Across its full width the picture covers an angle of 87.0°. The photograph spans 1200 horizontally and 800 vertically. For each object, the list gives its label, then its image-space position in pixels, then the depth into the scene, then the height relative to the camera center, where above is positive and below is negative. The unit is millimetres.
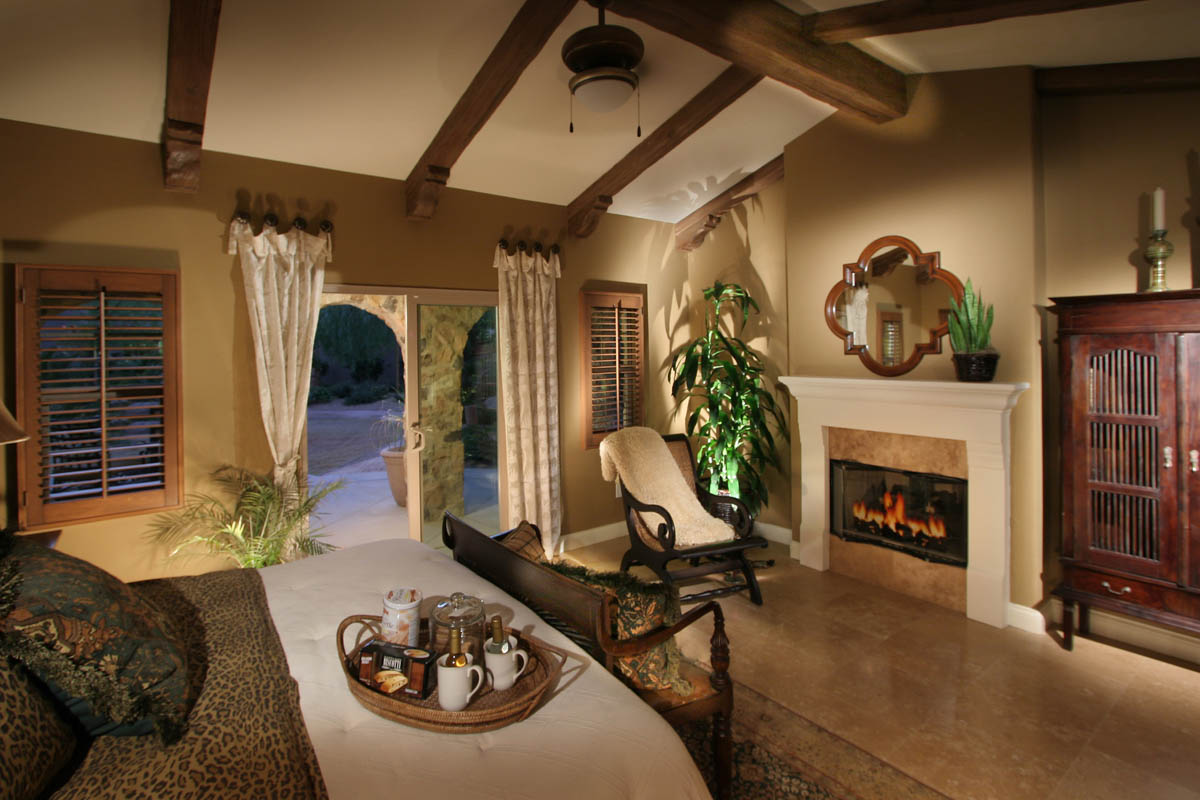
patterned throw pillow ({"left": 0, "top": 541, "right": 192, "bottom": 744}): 1269 -501
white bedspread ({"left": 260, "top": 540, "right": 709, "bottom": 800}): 1213 -710
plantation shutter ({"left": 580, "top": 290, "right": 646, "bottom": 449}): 5012 +340
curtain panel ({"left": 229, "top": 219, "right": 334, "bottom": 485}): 3514 +507
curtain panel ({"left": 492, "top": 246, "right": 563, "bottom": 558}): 4555 +133
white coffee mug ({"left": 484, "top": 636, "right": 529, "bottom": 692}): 1471 -619
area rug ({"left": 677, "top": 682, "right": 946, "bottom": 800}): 2102 -1290
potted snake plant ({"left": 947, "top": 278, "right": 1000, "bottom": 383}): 3309 +302
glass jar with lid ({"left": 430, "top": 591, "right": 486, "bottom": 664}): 1558 -556
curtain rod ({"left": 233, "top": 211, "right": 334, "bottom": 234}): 3486 +1057
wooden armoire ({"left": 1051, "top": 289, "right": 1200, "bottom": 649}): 2730 -270
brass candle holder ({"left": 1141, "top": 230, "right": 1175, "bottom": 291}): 2863 +629
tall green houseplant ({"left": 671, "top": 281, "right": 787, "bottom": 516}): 4629 -86
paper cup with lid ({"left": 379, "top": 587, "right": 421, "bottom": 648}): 1645 -563
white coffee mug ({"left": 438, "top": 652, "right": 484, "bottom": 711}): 1381 -622
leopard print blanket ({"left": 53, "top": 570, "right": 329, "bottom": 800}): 1167 -682
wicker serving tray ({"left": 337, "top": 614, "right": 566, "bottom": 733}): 1351 -663
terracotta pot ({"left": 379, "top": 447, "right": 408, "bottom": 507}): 4996 -573
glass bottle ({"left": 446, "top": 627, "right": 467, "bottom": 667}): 1438 -568
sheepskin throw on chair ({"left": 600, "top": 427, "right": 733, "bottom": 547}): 4098 -502
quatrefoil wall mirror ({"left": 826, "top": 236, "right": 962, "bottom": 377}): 3691 +575
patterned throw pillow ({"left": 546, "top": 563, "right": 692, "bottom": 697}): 1778 -627
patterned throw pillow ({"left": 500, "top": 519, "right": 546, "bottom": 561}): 2346 -537
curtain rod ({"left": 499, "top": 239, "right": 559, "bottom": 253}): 4523 +1149
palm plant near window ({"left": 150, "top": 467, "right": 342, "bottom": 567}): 3377 -636
